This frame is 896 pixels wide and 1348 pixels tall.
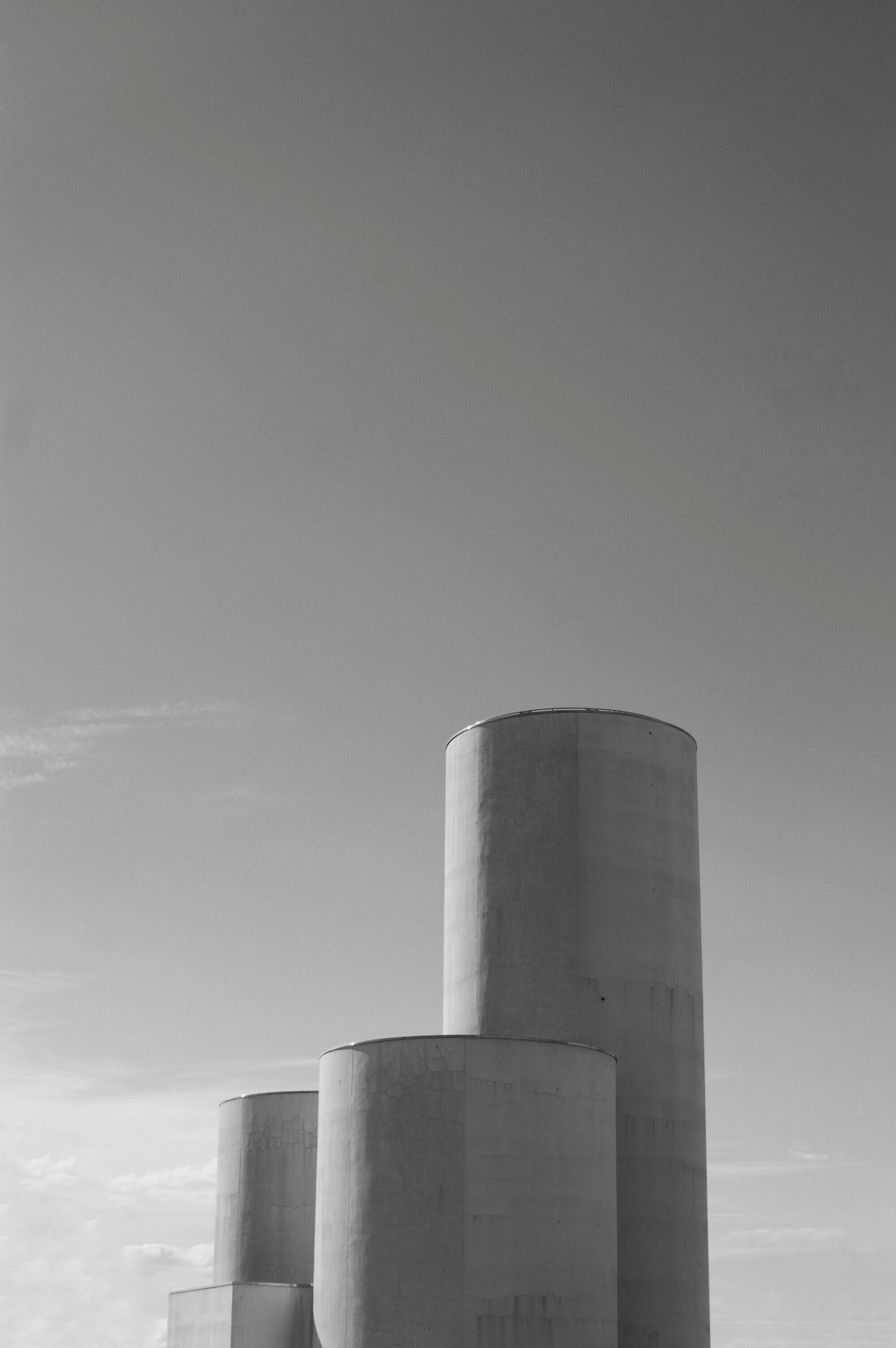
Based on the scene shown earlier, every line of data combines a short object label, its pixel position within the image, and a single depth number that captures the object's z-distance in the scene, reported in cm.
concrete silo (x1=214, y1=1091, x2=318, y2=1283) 3912
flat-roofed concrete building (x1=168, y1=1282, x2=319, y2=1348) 3341
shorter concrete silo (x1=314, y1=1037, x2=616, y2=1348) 2888
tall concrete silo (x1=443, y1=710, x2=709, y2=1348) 3441
